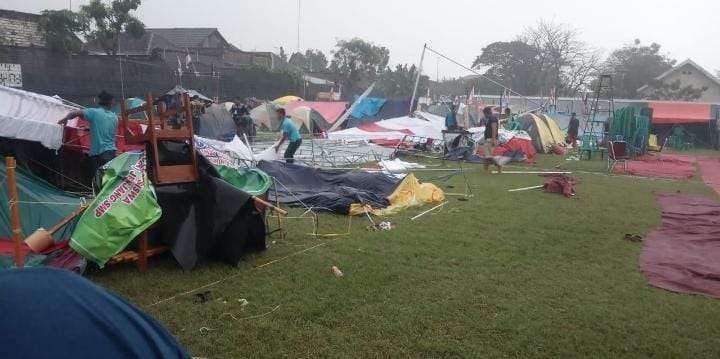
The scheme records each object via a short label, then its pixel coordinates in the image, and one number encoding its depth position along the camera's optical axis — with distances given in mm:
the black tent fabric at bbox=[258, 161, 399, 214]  8148
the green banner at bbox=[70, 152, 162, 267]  4570
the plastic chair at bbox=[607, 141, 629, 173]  15820
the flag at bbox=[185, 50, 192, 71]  24364
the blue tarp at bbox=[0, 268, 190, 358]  1672
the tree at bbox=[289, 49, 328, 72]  64750
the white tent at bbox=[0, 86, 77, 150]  6516
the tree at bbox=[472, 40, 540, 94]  50825
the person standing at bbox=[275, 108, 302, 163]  11727
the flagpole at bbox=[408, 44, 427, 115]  22297
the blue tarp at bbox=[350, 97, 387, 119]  26906
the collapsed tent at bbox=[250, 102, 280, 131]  26797
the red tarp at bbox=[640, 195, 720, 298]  5332
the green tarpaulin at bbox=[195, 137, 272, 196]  6493
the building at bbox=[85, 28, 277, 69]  38469
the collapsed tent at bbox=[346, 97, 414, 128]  26642
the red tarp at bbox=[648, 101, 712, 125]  27812
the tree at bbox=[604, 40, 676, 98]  45906
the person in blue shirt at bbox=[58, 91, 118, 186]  7145
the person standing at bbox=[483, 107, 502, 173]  13680
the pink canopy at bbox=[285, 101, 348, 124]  25791
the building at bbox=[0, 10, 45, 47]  25359
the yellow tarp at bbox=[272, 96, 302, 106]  27969
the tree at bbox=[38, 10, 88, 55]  22359
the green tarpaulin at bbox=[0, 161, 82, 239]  5398
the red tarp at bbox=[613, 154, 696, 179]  14617
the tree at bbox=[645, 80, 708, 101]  41375
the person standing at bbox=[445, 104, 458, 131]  19783
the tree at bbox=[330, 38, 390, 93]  46156
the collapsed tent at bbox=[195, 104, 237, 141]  20331
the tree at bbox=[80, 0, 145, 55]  23586
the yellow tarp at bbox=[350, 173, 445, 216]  7906
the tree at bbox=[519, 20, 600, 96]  48812
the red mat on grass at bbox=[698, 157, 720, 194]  13094
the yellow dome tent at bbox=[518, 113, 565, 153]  20812
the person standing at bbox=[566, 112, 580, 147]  23203
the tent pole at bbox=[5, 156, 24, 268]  3729
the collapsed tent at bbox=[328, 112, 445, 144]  18938
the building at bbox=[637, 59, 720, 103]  43938
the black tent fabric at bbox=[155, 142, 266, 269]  5199
